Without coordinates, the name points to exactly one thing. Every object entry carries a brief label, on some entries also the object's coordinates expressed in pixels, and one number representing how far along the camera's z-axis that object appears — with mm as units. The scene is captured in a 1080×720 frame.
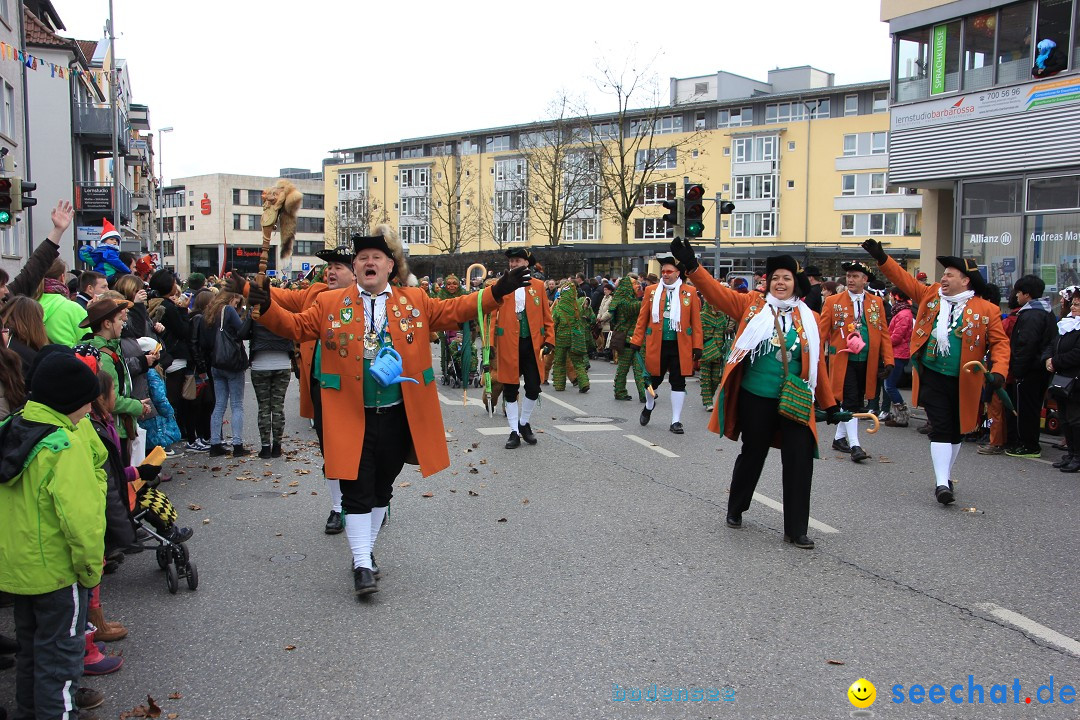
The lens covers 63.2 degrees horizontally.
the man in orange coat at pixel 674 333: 10797
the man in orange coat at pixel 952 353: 7191
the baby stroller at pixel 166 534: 5086
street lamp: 56078
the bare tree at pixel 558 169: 44312
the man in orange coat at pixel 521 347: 9891
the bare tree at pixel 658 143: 57781
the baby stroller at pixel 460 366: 15295
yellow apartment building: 52688
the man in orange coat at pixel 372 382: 5000
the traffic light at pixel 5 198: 11633
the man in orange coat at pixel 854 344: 9469
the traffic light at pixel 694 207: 13744
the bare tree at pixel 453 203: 72188
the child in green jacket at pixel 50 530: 3332
